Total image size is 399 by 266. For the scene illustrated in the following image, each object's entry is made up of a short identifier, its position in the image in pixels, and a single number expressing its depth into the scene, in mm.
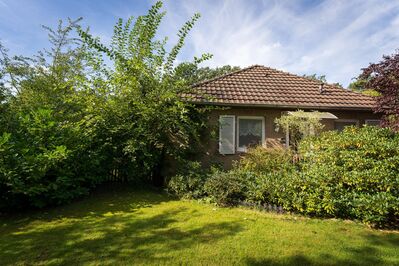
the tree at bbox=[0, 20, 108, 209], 5871
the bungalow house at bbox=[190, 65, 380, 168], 11336
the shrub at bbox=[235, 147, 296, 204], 6797
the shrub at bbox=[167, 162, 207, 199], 7746
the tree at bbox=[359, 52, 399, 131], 8219
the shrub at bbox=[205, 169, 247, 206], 7098
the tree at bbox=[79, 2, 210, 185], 8781
